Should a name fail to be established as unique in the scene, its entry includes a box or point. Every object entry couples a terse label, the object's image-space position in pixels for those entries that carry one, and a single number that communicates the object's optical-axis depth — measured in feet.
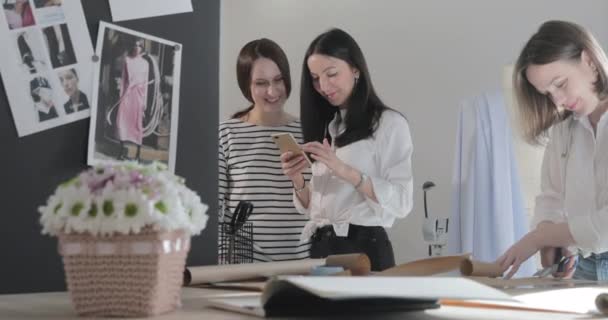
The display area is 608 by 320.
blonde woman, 5.90
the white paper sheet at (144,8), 3.76
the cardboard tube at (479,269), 3.79
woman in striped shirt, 7.51
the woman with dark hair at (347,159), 6.73
